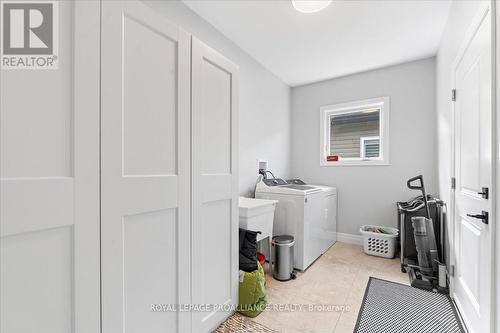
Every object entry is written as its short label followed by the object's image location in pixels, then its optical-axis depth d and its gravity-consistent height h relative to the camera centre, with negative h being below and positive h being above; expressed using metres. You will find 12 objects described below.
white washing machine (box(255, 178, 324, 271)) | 2.47 -0.57
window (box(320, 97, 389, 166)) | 3.25 +0.49
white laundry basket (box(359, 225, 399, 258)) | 2.82 -0.98
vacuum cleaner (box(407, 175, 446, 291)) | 2.19 -0.83
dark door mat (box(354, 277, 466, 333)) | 1.62 -1.15
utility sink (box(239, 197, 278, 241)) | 1.94 -0.45
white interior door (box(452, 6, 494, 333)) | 1.26 -0.07
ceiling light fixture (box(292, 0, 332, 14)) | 1.66 +1.18
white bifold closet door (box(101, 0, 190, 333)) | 0.96 -0.02
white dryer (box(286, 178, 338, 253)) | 2.98 -0.73
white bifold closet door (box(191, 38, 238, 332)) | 1.37 -0.13
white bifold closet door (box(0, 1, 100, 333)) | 0.73 -0.08
